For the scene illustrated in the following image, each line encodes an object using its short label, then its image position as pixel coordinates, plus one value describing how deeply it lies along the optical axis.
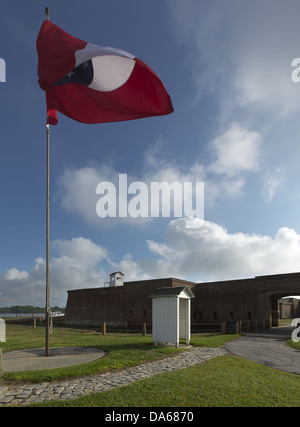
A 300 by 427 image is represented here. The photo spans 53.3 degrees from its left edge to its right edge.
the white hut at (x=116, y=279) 43.36
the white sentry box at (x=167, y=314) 13.72
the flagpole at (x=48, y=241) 10.62
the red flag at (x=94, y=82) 8.77
